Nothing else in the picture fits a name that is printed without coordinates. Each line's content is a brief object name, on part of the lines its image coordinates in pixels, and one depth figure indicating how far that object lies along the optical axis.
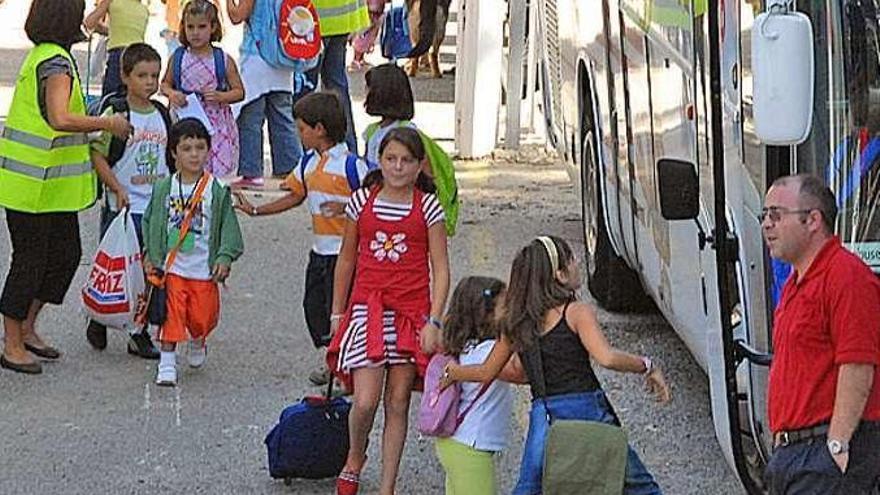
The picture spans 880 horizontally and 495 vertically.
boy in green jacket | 16.56
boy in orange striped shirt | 15.20
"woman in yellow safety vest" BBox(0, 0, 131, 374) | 16.53
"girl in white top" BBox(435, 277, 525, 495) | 12.34
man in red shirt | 9.53
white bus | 10.87
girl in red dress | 13.41
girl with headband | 11.41
